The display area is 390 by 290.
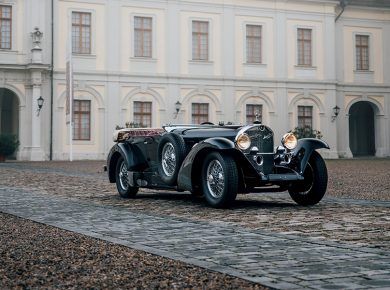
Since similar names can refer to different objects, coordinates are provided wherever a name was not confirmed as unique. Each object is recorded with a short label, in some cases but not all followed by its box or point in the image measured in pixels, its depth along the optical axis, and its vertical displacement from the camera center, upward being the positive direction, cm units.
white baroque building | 3081 +455
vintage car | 788 -10
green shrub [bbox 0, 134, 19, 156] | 2759 +48
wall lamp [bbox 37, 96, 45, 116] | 2989 +247
